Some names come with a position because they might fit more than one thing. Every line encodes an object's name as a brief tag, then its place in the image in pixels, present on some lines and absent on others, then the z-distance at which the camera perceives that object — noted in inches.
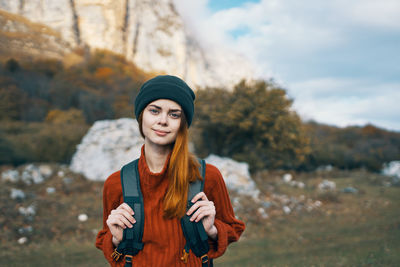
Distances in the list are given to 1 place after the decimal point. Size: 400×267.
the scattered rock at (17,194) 377.4
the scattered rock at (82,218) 360.8
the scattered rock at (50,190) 432.1
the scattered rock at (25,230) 312.0
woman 70.1
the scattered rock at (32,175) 453.9
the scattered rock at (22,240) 295.3
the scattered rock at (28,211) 344.2
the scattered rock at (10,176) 441.9
